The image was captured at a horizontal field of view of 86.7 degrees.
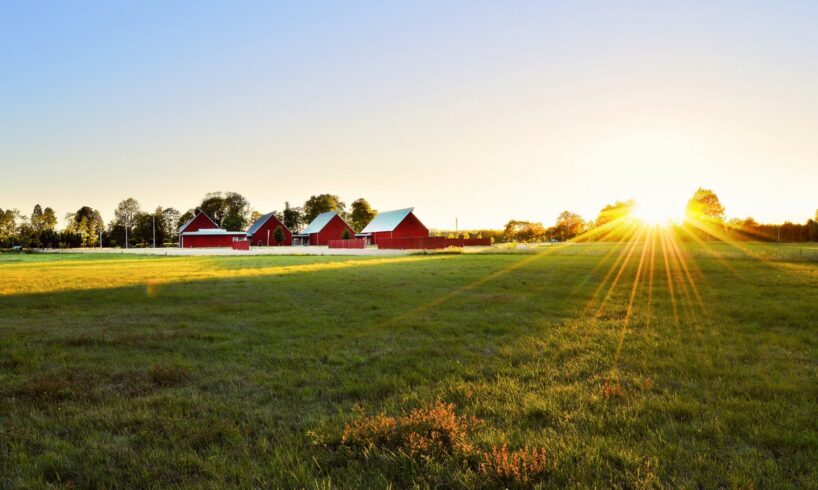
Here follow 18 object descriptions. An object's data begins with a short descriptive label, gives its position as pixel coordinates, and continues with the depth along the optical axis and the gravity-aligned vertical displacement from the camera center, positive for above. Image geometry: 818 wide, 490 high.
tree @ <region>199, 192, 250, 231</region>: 116.38 +9.50
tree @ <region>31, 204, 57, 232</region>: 111.69 +6.60
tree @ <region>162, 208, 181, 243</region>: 120.31 +5.71
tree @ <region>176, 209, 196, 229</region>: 122.93 +7.84
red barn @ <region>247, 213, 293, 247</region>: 93.38 +2.11
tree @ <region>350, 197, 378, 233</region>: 113.19 +6.92
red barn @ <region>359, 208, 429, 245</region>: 72.88 +2.30
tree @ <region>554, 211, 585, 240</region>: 98.50 +2.76
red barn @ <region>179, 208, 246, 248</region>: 89.25 +1.60
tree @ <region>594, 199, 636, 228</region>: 99.47 +5.81
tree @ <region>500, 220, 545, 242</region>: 97.62 +1.50
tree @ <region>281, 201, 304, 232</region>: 122.75 +6.64
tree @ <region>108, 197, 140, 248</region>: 116.28 +6.71
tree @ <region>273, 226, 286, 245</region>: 90.25 +1.35
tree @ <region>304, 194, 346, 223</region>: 116.94 +9.82
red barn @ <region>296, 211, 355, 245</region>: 89.31 +2.43
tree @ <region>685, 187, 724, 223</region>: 95.44 +6.58
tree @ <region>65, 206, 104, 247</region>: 109.69 +4.96
